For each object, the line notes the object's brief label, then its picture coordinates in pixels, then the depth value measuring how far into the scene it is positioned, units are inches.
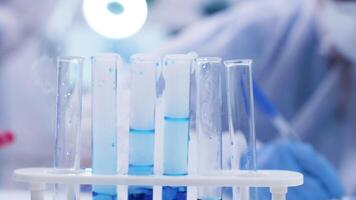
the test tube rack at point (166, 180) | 26.0
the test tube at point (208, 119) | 26.8
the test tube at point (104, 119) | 26.6
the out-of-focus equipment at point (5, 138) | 39.0
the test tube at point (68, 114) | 27.1
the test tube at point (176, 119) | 26.5
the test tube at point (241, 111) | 27.1
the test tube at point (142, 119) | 26.5
